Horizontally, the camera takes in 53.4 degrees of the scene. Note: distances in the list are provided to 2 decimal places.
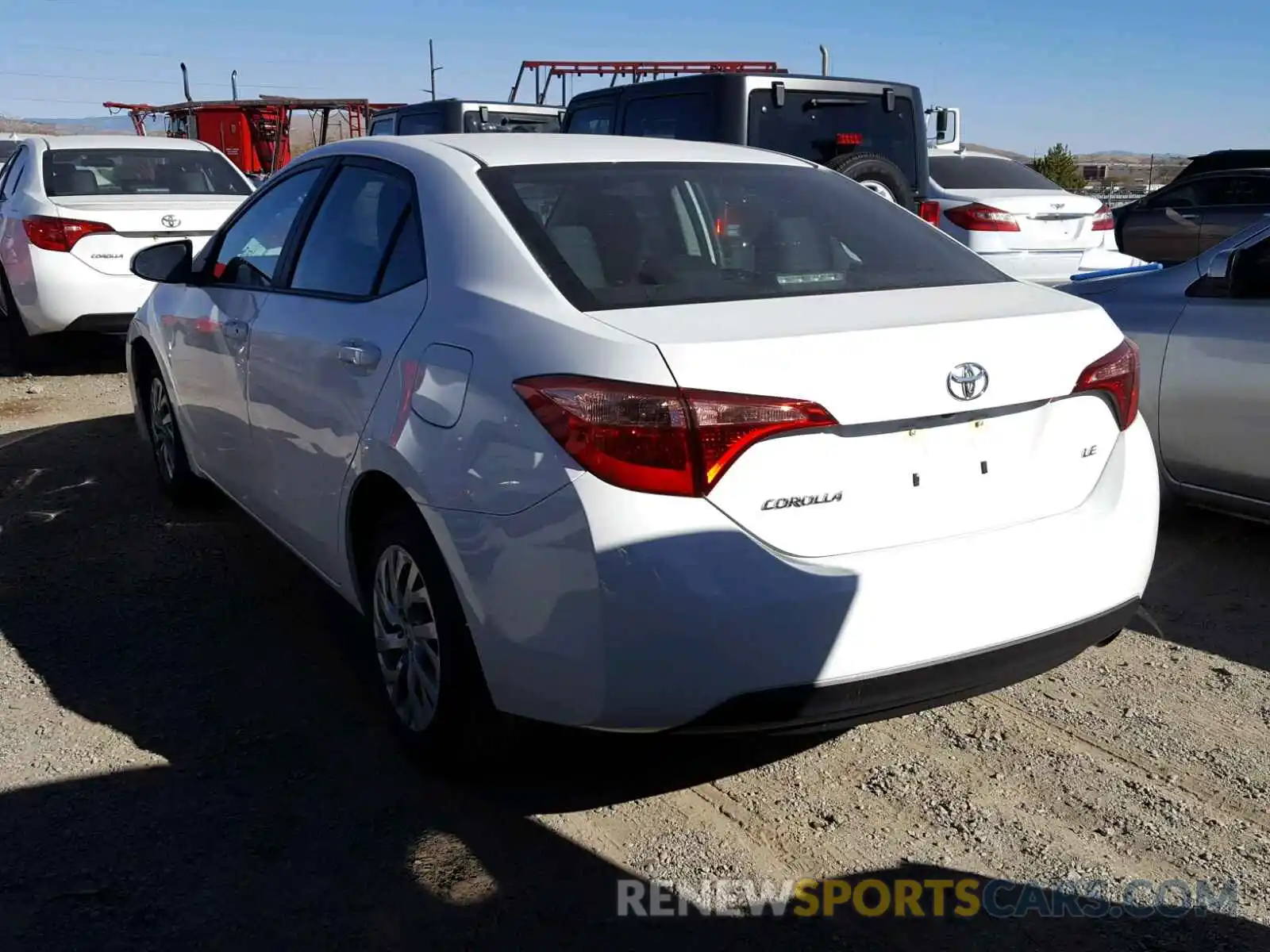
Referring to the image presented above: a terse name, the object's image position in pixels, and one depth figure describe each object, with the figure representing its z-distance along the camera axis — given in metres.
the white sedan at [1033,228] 10.27
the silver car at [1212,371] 4.54
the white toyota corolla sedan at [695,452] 2.53
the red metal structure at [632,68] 20.23
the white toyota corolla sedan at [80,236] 8.36
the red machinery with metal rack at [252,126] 29.38
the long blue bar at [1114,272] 5.71
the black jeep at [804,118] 8.34
